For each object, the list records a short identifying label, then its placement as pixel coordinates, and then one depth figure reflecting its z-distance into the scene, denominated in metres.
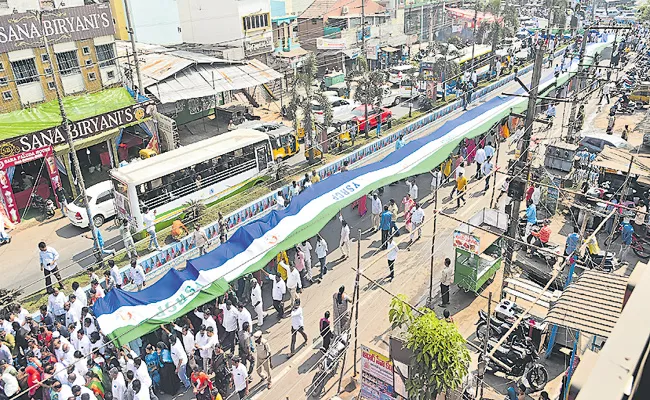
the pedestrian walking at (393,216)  16.35
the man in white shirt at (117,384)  9.95
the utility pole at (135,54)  22.26
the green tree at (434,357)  7.58
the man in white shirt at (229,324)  11.81
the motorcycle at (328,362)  10.99
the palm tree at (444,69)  34.44
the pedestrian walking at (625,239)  15.61
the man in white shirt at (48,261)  15.00
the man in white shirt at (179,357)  10.75
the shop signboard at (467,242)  13.30
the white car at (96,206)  19.42
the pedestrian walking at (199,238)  15.91
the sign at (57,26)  21.50
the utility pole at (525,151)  12.88
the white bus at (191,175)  17.33
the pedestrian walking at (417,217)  16.42
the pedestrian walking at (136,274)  14.13
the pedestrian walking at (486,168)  21.08
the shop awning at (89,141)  21.23
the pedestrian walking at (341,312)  11.60
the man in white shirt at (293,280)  13.22
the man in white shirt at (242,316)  11.75
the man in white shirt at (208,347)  10.98
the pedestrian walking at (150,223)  17.06
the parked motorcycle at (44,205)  20.89
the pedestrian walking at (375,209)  17.28
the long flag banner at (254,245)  10.97
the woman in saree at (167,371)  10.95
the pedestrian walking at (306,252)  14.63
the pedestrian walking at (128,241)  16.25
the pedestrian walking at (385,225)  16.12
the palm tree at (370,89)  27.73
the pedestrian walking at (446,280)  13.32
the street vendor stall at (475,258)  13.40
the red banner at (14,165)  19.73
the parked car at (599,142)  22.11
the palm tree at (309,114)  24.53
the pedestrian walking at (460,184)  19.08
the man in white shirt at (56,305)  12.75
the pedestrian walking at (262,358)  10.82
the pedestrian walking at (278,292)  12.95
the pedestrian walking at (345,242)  15.71
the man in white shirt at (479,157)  21.22
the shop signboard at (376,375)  9.35
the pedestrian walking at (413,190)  18.27
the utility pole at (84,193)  14.61
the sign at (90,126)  20.14
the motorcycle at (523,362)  10.70
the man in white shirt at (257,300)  12.55
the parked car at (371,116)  29.03
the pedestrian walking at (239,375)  10.27
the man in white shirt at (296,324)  11.67
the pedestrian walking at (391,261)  14.41
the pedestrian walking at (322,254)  14.75
